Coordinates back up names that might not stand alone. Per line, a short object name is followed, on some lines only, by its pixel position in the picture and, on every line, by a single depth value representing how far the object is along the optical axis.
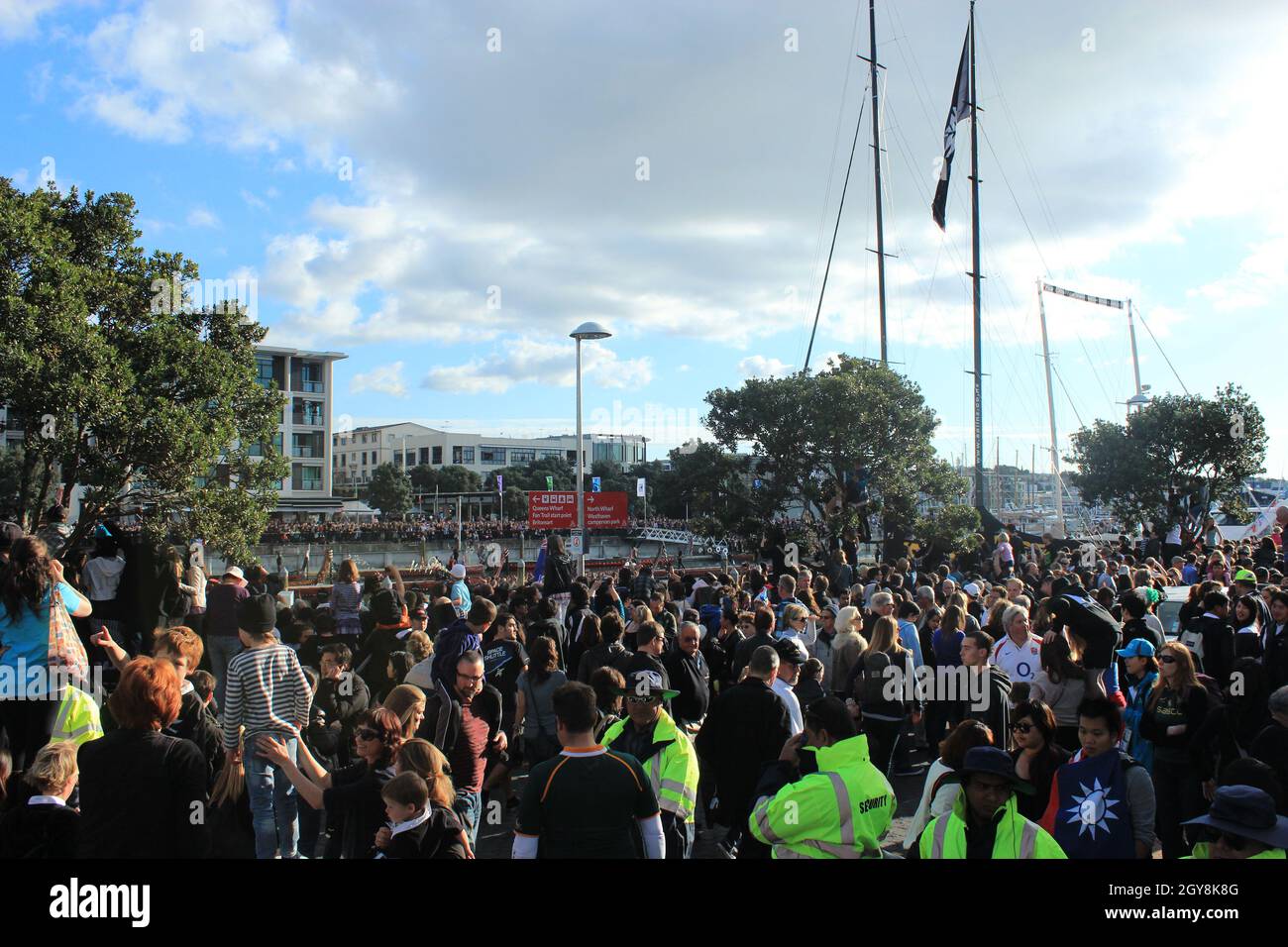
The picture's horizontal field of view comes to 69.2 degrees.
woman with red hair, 3.71
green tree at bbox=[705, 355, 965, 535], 22.19
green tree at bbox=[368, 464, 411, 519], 82.94
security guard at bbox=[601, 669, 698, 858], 4.82
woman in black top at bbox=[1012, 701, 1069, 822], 4.68
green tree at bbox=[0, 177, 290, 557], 12.42
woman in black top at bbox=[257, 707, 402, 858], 4.34
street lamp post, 19.48
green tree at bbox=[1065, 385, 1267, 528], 35.09
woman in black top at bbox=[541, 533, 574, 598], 12.99
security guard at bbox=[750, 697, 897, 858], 3.66
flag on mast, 29.39
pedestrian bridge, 46.69
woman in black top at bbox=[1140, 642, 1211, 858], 5.72
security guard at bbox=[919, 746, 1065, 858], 3.38
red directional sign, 24.38
